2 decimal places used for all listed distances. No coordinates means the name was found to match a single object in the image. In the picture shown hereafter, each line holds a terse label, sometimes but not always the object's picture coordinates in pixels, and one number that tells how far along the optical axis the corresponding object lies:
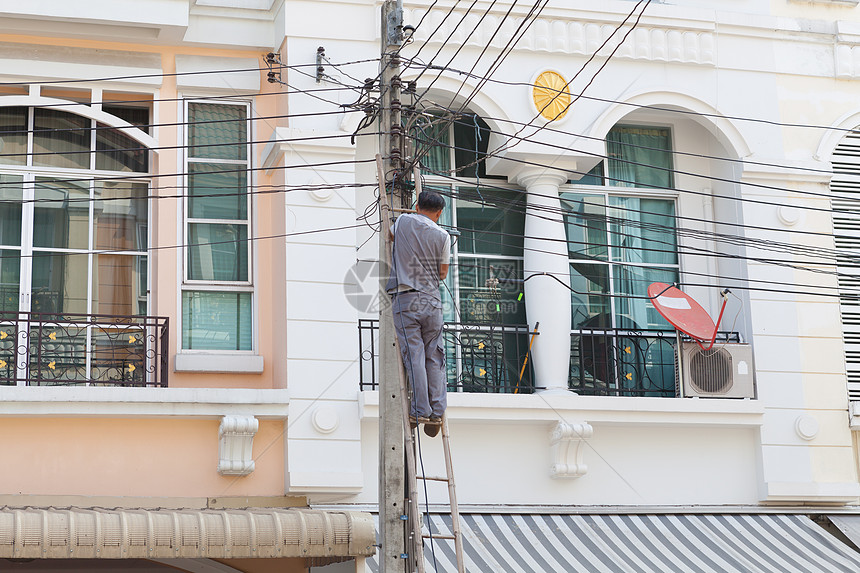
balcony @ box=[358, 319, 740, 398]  12.37
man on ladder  8.81
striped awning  11.00
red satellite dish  12.18
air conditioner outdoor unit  12.38
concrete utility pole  8.63
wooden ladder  8.48
